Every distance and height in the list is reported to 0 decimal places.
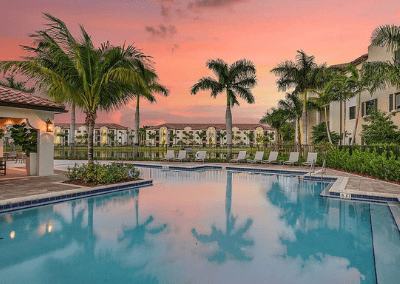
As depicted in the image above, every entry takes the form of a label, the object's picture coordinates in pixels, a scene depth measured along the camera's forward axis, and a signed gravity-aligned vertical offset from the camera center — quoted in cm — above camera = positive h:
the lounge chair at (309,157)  1562 -86
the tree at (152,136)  10638 +207
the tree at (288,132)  4258 +166
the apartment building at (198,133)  10938 +340
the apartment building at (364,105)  1956 +309
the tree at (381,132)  1597 +63
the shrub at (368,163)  996 -86
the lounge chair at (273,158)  1732 -99
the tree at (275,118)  2708 +257
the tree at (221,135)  10562 +257
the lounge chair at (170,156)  1998 -105
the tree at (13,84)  2557 +539
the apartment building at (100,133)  11451 +367
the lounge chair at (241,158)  1839 -107
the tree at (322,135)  2572 +71
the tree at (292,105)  2362 +335
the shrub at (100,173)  926 -112
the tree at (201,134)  10762 +299
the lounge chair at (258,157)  1785 -97
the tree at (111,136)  11130 +208
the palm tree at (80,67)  861 +239
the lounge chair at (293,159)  1683 -101
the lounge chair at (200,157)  1933 -107
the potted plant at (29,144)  1123 -14
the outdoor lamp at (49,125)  1133 +64
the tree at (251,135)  10056 +248
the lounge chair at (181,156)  1947 -101
